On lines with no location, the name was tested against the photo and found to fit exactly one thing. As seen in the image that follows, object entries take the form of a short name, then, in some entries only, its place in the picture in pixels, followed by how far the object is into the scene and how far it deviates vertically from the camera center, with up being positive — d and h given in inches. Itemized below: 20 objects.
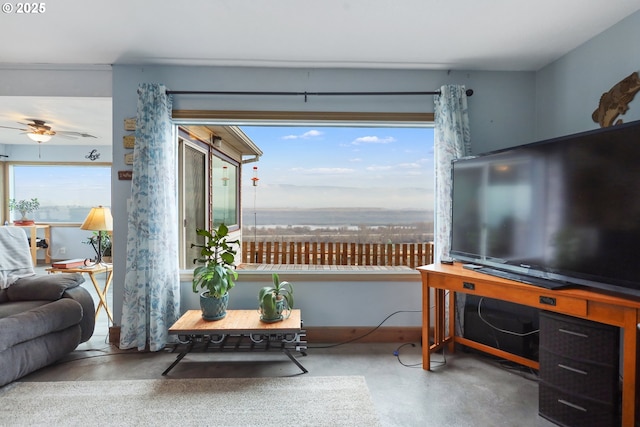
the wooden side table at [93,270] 124.9 -23.2
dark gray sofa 85.4 -30.9
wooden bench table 92.9 -35.0
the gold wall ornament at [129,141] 113.6 +24.5
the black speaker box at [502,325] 95.0 -36.0
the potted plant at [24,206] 245.1 +3.7
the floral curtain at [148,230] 107.6 -6.6
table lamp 126.6 -3.9
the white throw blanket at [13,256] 106.3 -15.7
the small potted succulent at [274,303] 98.1 -28.9
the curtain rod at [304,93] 111.5 +40.9
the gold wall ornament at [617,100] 83.5 +29.4
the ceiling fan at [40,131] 164.9 +41.7
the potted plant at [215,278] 99.3 -21.1
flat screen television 65.2 -0.5
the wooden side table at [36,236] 229.7 -19.4
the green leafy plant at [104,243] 143.8 -14.7
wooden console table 62.1 -21.7
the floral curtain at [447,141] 110.3 +23.3
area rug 73.2 -47.5
